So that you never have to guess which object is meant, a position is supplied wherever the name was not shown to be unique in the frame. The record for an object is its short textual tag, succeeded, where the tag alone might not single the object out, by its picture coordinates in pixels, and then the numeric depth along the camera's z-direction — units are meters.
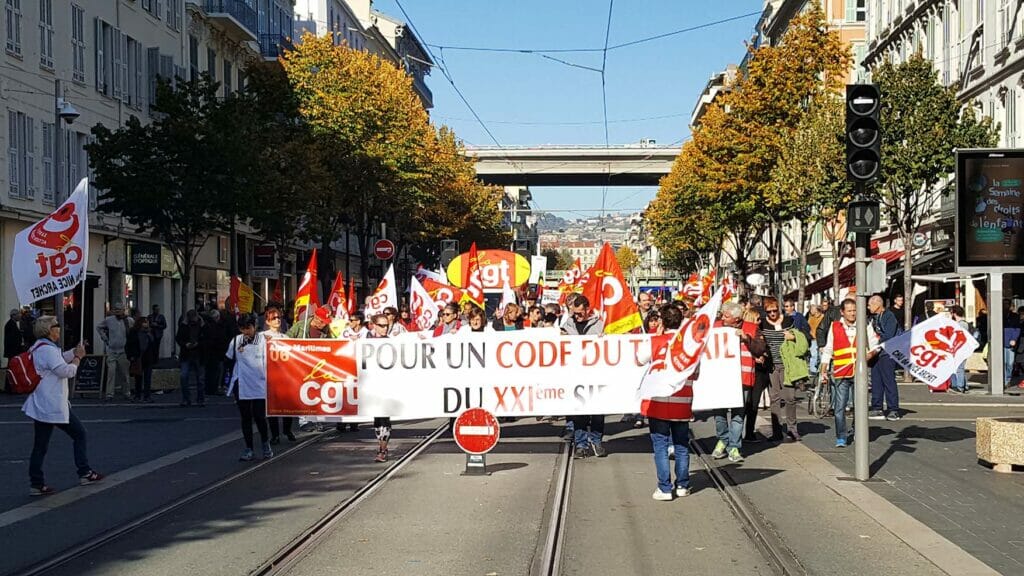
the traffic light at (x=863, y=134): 12.87
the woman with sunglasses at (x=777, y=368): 16.50
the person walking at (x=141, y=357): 25.91
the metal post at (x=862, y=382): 13.08
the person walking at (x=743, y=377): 14.85
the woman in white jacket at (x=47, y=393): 12.68
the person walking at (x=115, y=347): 26.09
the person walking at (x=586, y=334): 15.41
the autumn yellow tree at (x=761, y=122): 41.34
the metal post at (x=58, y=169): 26.39
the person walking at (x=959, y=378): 26.49
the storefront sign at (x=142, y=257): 39.62
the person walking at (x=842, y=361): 16.00
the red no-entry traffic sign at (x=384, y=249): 45.88
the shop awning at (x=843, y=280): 46.78
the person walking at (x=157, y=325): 28.11
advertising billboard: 21.86
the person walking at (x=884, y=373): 20.23
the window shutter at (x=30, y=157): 32.97
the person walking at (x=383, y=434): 14.98
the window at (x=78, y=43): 36.09
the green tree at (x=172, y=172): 32.62
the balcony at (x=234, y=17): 48.53
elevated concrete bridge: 98.69
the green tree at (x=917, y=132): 34.94
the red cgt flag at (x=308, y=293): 20.73
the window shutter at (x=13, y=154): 31.91
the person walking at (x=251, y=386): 15.23
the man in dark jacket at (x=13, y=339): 25.05
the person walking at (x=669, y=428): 11.73
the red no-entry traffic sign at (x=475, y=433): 13.53
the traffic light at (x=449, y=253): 48.03
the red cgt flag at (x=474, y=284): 25.28
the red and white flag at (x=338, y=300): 24.26
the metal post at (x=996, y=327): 25.42
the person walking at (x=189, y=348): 23.86
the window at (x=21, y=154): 32.06
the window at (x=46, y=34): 33.91
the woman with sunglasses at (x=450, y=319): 18.50
